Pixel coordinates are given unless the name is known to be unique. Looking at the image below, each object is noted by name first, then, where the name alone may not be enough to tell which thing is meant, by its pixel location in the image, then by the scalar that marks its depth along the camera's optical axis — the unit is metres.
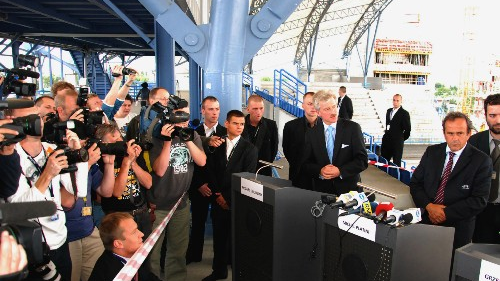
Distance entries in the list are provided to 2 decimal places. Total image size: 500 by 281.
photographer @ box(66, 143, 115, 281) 2.91
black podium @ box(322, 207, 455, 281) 2.13
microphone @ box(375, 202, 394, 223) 2.16
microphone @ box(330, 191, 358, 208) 2.42
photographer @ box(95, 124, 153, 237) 3.28
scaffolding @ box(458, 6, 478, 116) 45.53
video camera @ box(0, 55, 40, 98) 2.71
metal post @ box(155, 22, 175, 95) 9.06
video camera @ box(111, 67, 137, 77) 4.61
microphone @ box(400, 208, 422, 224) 2.18
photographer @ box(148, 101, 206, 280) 3.62
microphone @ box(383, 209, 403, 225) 2.12
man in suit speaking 3.84
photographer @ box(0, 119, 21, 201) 2.23
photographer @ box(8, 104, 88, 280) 2.42
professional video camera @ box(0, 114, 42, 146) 2.12
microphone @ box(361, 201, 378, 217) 2.44
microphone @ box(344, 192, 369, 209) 2.39
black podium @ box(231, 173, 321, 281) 2.83
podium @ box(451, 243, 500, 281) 1.78
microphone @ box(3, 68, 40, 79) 2.88
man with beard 3.61
